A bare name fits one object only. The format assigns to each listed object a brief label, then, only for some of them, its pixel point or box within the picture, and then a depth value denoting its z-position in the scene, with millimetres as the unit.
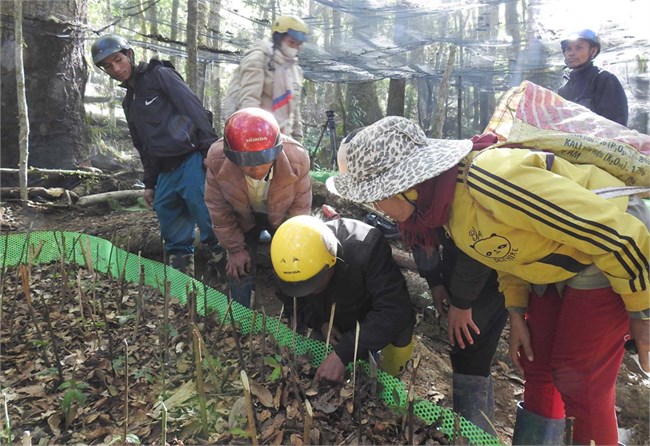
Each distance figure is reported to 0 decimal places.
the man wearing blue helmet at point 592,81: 4133
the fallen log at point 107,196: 5906
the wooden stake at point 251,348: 2320
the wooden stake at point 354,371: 1978
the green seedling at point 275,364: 2180
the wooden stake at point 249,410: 1545
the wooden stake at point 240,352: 2120
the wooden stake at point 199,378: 1776
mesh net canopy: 6523
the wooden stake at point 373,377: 2030
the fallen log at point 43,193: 5770
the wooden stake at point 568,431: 1471
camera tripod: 9164
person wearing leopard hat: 1499
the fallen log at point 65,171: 5852
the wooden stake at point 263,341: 2215
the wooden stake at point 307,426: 1517
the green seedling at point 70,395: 2038
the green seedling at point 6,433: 1800
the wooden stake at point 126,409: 1860
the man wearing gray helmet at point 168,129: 3752
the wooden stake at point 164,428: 1501
